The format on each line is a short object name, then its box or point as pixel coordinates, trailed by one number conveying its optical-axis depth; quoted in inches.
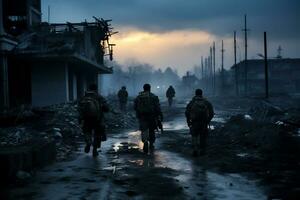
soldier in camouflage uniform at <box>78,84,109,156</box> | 444.5
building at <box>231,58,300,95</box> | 2960.1
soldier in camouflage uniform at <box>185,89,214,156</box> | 454.0
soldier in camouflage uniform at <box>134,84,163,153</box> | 488.1
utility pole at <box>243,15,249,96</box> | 2613.2
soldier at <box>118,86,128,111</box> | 1164.5
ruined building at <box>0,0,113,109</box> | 1034.7
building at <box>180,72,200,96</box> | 4874.3
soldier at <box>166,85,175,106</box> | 1462.8
